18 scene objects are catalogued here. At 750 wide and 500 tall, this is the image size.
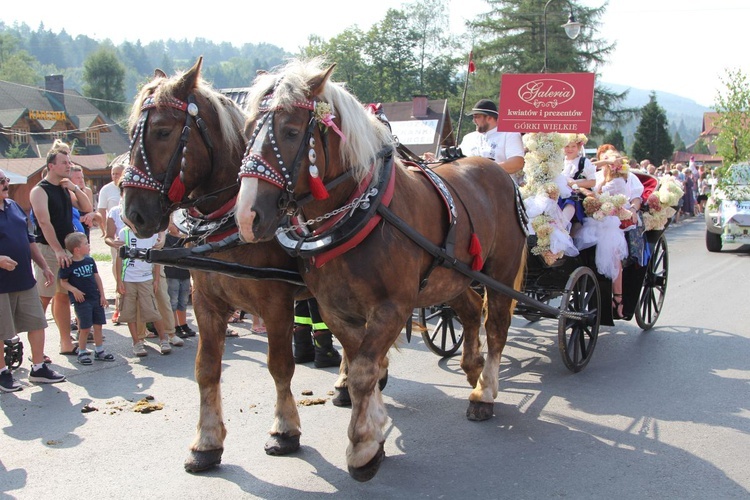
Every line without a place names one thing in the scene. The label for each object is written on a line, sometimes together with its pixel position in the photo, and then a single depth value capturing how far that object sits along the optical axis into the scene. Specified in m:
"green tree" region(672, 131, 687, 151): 84.72
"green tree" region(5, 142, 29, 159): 42.75
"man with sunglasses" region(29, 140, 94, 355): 6.30
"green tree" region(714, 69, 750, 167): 16.48
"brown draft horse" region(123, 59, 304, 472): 3.50
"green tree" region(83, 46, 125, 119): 69.75
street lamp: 19.80
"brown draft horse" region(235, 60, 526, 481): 3.13
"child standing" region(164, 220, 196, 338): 7.58
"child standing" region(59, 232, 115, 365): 6.39
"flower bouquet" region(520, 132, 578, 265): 5.87
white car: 13.87
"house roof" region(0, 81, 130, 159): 46.88
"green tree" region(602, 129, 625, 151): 44.44
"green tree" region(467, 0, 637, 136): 34.47
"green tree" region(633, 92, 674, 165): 43.00
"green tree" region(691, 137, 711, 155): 85.81
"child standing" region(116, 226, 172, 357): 6.67
